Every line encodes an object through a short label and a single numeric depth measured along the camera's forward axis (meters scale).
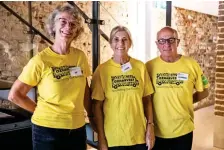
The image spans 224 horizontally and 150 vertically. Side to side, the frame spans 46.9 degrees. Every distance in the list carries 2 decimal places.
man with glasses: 1.66
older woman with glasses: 1.33
